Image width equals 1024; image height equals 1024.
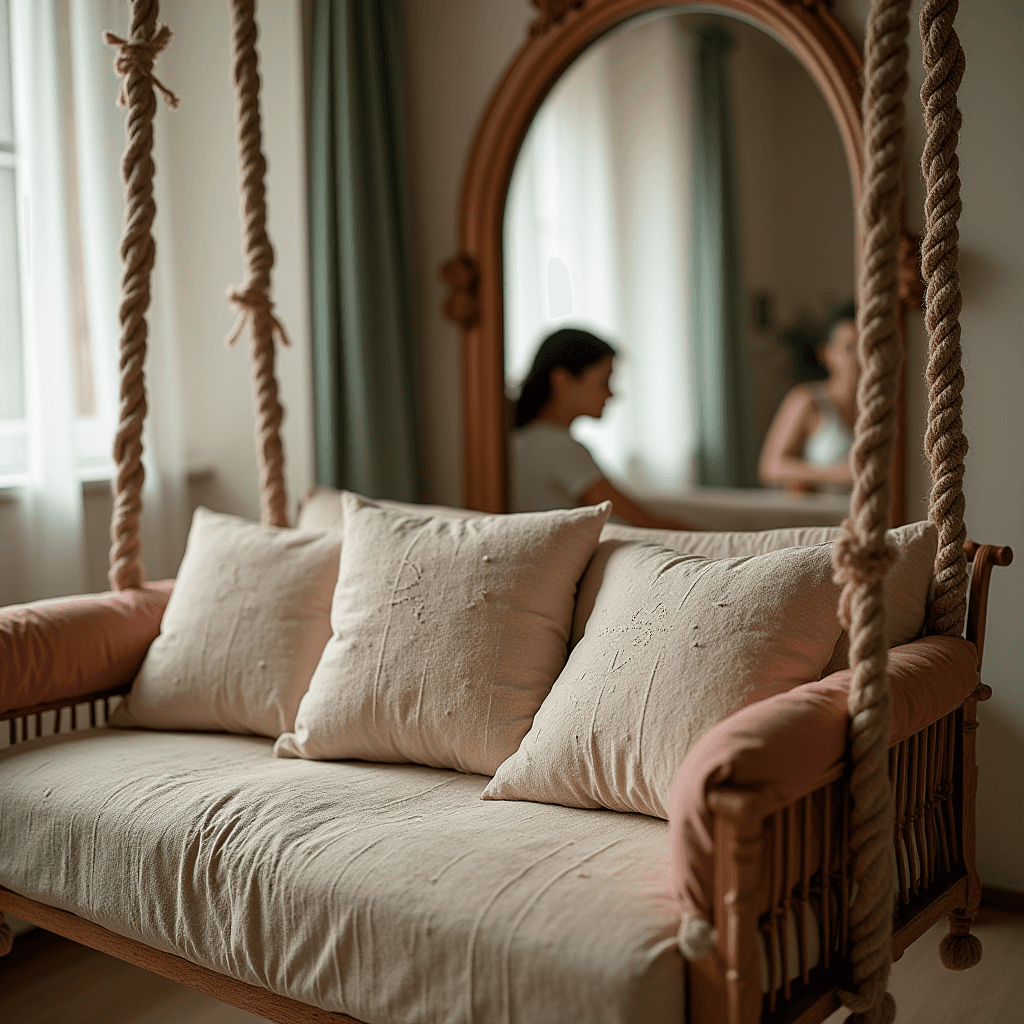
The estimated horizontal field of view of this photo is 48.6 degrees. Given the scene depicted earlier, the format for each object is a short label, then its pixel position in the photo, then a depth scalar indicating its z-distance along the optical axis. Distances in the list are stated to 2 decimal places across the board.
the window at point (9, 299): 2.43
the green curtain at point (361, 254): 2.91
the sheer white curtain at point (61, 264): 2.45
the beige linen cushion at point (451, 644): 1.80
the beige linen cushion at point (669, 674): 1.53
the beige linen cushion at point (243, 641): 2.05
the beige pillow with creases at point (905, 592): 1.68
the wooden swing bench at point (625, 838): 1.23
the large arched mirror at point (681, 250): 2.50
